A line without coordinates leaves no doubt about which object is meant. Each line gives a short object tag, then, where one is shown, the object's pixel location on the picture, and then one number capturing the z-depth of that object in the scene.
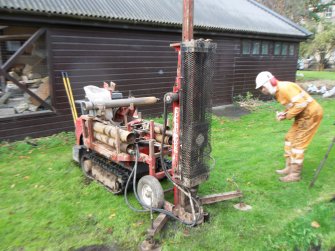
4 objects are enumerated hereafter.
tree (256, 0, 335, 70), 30.47
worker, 5.20
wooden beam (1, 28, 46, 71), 7.56
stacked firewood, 8.16
